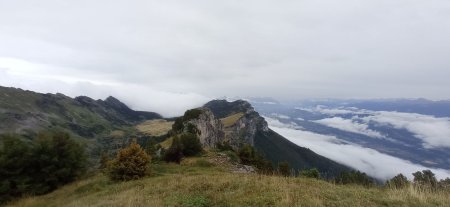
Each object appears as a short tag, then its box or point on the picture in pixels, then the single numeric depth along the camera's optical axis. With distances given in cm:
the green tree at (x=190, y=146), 4931
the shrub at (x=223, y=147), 6014
